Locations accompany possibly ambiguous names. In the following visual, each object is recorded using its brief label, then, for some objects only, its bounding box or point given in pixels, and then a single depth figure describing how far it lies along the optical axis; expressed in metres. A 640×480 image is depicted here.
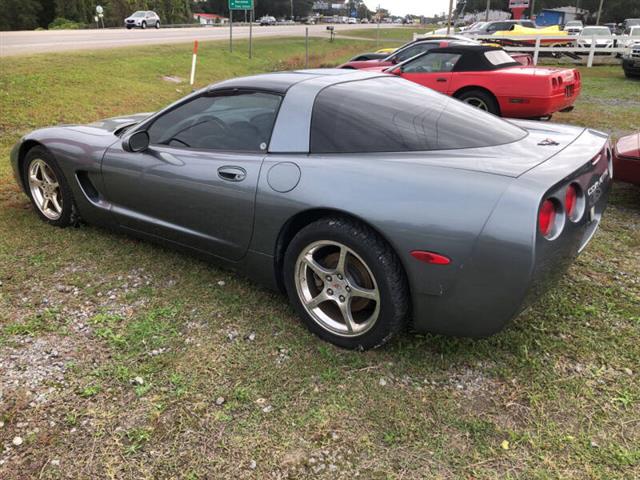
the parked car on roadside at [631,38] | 20.02
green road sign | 17.58
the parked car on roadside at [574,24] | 37.65
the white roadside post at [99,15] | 39.08
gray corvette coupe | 2.22
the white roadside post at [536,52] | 19.02
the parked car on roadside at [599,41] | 20.77
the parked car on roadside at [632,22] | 37.26
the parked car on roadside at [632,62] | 15.12
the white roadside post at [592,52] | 18.89
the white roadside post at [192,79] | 12.36
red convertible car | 7.66
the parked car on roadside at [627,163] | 4.43
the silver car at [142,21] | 40.09
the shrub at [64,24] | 46.44
